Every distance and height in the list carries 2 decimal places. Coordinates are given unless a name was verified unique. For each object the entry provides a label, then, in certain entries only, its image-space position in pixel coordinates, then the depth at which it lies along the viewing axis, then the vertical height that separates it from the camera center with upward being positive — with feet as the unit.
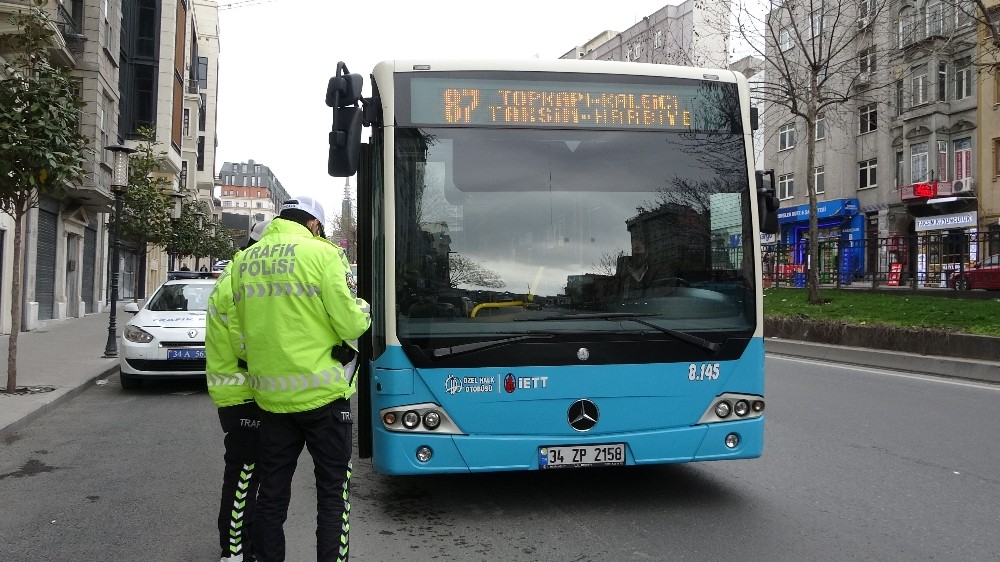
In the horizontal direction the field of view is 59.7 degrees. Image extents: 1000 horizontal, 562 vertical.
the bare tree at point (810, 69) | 65.67 +18.05
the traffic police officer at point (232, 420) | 12.41 -1.90
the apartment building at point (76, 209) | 69.41 +7.55
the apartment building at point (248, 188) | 528.63 +63.66
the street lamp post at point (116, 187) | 50.47 +6.03
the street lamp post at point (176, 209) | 81.56 +7.60
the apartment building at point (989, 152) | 107.96 +18.46
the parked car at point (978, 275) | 57.47 +1.54
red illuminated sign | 118.11 +14.78
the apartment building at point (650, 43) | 89.98 +65.49
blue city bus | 16.31 +0.55
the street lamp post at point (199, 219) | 127.13 +10.94
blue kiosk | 82.28 +12.21
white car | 36.22 -2.40
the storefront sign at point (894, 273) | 63.10 +1.76
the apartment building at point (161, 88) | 115.96 +30.45
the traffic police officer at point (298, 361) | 11.35 -0.93
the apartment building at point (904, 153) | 115.55 +21.43
